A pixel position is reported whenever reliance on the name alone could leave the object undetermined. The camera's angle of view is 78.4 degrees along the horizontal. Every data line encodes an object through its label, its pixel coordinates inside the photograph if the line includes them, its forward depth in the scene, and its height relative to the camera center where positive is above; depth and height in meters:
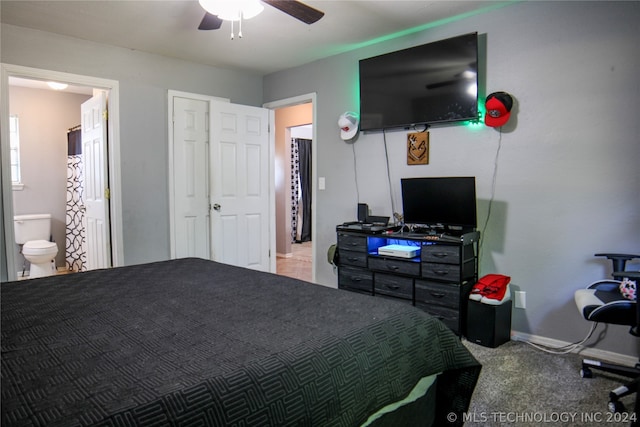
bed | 0.82 -0.41
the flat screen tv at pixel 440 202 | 2.91 -0.07
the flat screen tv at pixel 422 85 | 3.01 +0.91
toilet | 4.50 -0.54
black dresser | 2.80 -0.58
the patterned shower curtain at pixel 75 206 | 4.78 -0.12
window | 4.93 +0.59
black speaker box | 2.70 -0.91
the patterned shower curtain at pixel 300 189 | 7.55 +0.11
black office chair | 1.97 -0.61
